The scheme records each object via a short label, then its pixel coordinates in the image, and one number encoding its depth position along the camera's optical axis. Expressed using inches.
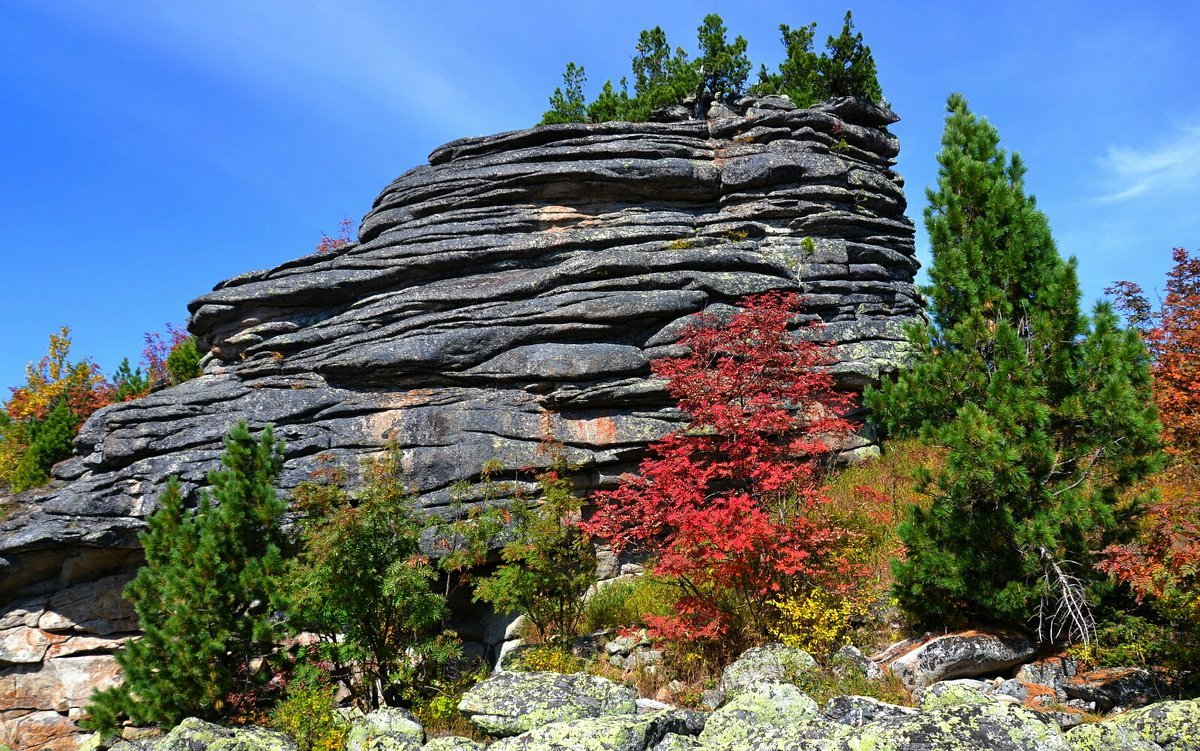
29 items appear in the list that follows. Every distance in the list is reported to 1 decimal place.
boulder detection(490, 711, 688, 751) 225.1
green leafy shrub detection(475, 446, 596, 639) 387.5
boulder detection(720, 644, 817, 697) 291.1
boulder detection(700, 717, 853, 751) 197.0
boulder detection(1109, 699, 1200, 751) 185.0
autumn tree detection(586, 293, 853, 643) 330.0
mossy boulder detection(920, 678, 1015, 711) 211.2
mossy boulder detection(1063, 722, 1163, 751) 187.8
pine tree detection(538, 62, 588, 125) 810.8
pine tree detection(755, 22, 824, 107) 770.8
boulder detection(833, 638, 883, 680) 290.2
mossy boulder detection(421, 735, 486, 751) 264.7
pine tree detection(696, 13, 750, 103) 795.4
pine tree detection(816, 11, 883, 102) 757.3
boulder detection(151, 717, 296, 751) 282.5
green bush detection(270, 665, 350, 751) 314.3
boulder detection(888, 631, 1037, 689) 277.7
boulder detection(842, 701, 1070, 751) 185.3
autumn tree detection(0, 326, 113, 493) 590.9
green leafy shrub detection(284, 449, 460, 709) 341.7
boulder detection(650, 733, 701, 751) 222.5
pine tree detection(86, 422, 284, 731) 358.6
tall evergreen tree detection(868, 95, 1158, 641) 275.1
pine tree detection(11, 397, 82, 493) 584.0
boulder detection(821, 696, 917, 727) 230.8
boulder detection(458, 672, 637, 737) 276.5
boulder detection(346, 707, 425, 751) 281.7
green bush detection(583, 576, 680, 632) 401.4
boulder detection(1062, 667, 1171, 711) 245.3
